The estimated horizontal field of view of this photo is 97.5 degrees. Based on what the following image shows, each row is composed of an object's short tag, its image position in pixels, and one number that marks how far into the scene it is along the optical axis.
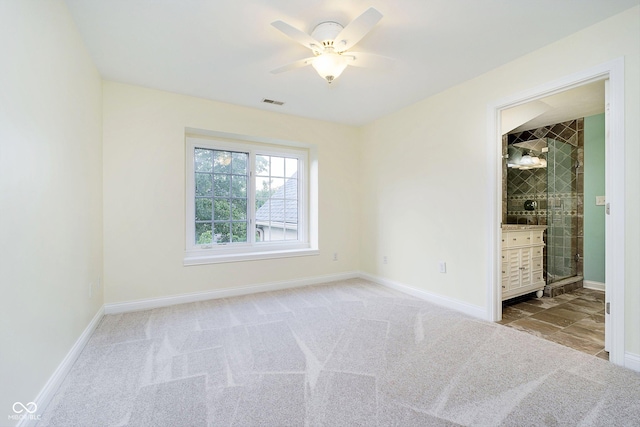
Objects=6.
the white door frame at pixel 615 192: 1.96
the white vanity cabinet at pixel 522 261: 3.25
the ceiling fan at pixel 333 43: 1.74
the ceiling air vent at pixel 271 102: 3.48
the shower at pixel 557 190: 3.99
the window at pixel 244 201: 3.67
